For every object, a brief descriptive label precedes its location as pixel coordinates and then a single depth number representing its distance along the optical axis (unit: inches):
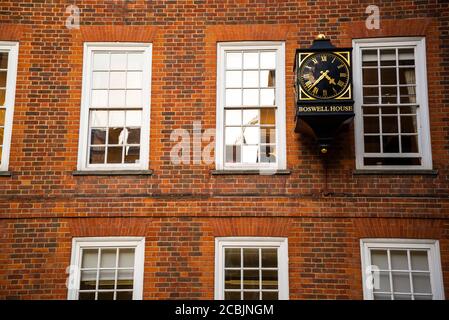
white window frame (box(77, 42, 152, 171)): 348.2
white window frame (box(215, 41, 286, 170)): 346.6
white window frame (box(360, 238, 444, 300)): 323.6
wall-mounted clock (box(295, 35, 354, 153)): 318.0
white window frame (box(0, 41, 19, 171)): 349.4
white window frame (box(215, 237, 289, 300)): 328.8
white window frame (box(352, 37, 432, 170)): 341.4
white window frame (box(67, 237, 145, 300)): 331.0
